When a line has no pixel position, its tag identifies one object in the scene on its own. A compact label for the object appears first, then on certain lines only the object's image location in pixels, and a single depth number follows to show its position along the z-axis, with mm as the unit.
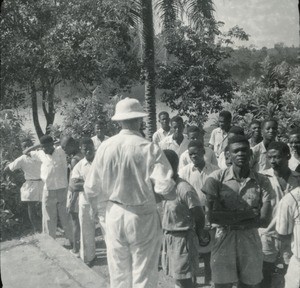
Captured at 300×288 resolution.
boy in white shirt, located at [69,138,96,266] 5617
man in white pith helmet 3664
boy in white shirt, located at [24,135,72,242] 6371
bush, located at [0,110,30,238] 7426
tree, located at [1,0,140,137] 10297
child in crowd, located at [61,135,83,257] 6103
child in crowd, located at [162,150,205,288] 3898
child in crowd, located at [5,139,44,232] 6660
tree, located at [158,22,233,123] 9773
